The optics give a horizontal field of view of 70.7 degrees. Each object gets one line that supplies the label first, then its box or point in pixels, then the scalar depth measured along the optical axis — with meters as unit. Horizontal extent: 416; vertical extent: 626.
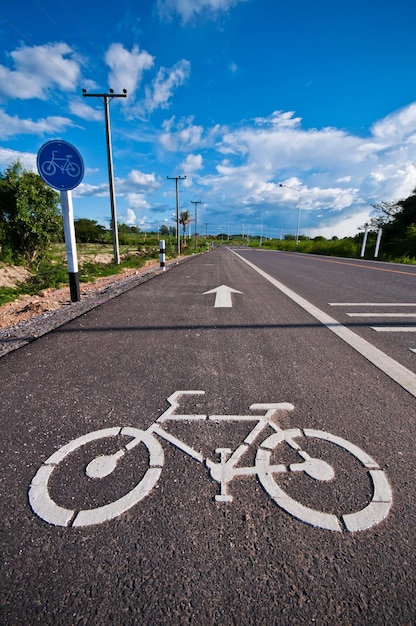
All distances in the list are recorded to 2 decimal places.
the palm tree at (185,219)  58.38
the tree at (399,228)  23.91
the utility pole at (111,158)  14.65
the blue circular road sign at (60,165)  5.24
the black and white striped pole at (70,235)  5.47
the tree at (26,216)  13.13
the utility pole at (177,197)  37.19
